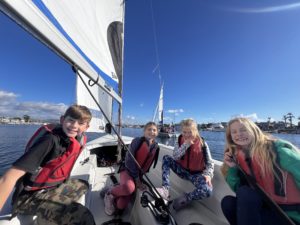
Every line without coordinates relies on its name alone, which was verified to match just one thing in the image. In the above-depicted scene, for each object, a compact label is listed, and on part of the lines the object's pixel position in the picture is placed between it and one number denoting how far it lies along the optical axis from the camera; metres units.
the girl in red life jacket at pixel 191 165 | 1.85
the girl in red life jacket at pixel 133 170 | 1.87
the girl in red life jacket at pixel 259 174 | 1.11
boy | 1.07
